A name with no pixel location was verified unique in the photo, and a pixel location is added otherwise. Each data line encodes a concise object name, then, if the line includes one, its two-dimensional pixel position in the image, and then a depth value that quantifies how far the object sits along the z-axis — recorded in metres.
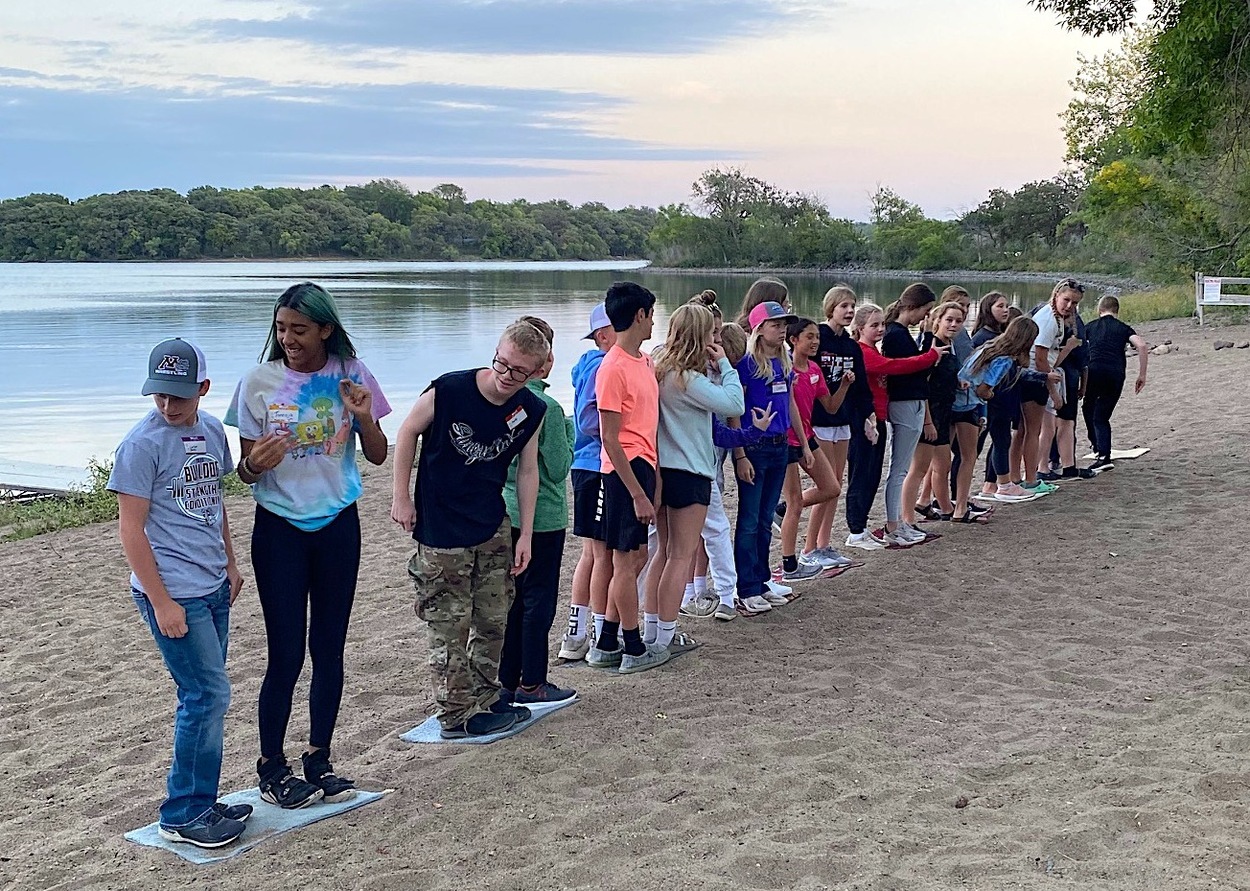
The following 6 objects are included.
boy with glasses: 4.56
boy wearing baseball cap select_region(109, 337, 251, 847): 3.79
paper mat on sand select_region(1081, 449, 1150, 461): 11.76
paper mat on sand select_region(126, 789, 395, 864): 3.99
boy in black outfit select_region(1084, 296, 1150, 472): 11.04
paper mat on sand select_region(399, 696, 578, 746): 4.90
